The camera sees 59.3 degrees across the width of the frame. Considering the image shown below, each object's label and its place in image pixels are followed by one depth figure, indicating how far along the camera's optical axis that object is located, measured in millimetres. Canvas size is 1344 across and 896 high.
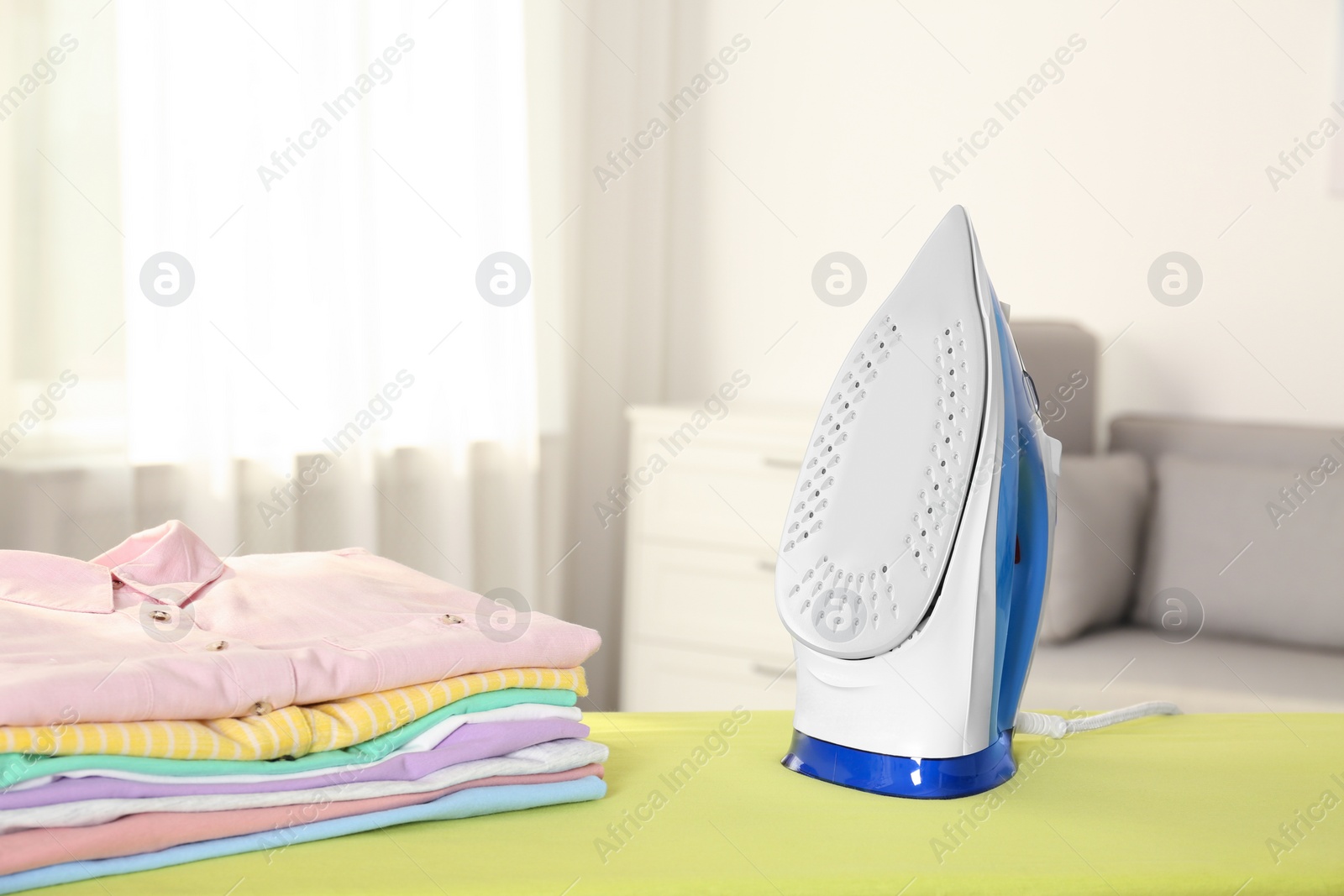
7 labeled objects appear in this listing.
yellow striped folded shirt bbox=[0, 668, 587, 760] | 547
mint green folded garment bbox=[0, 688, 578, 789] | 535
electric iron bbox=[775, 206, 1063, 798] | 696
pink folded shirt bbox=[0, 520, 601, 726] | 572
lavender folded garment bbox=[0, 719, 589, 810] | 547
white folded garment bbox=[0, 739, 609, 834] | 542
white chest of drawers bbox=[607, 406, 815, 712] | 2428
